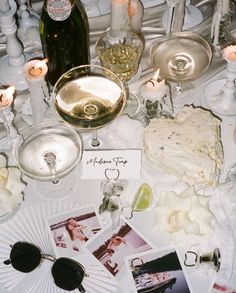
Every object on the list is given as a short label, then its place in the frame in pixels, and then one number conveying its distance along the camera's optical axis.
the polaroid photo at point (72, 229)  1.18
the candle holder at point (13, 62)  1.40
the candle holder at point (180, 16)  1.46
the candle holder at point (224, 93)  1.33
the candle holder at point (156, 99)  1.25
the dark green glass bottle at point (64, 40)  1.35
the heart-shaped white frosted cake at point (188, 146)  1.23
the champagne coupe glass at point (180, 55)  1.39
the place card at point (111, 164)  1.29
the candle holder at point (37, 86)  1.25
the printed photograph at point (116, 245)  1.16
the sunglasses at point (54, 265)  1.12
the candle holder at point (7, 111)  1.25
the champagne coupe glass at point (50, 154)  1.24
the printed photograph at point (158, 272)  1.12
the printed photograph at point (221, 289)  1.13
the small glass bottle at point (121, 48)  1.39
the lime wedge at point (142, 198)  1.24
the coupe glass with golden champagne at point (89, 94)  1.26
